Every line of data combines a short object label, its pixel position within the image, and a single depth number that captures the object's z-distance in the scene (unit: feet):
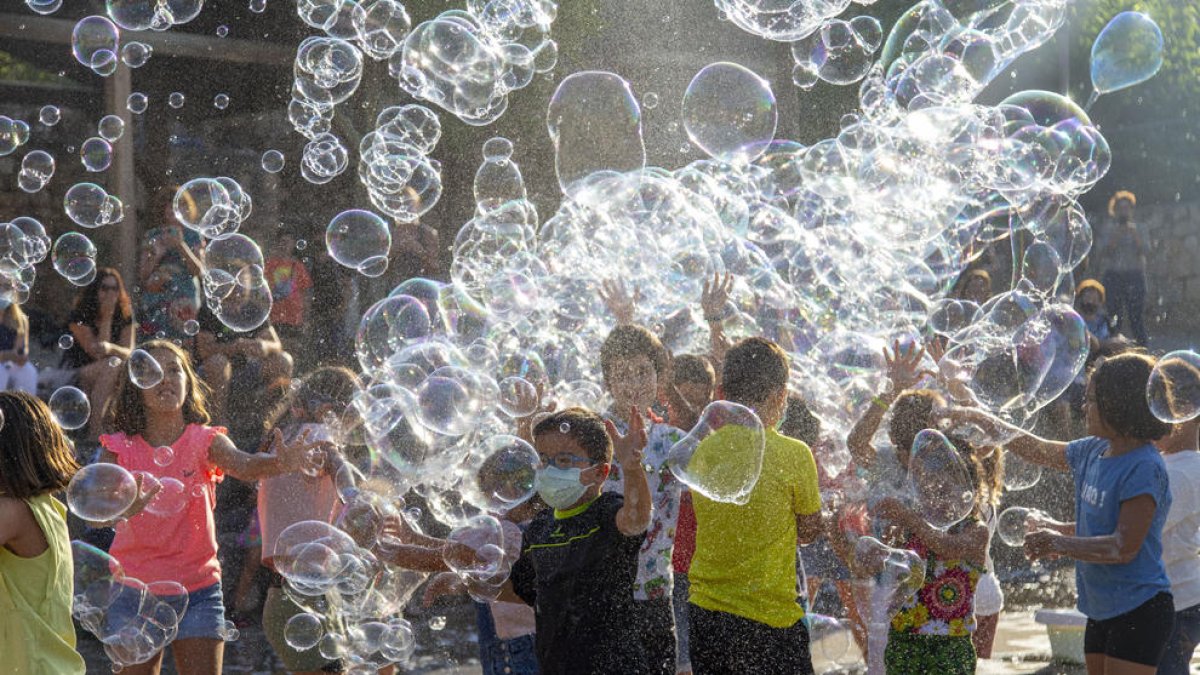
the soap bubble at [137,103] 29.77
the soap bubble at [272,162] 30.74
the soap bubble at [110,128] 24.86
